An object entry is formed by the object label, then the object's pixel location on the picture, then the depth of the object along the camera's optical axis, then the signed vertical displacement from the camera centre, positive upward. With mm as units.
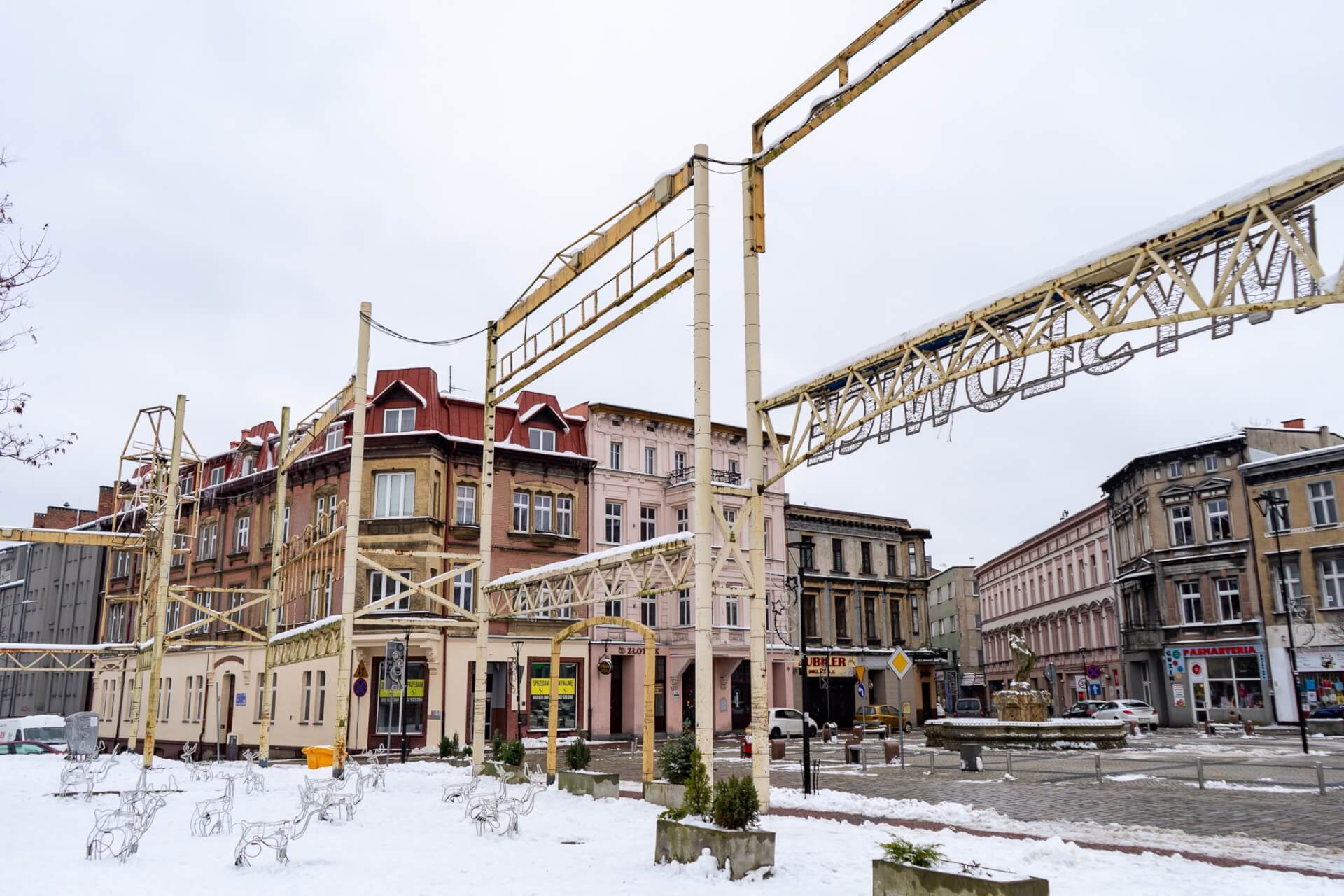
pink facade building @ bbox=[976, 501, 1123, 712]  61688 +4257
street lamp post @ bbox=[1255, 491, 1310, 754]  31031 +6088
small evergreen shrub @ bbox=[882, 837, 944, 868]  9445 -1692
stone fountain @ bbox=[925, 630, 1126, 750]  31328 -1809
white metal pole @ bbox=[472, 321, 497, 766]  25094 +4619
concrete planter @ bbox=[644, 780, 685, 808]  17219 -2039
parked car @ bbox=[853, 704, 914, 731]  50594 -2270
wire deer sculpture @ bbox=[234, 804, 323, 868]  12172 -2080
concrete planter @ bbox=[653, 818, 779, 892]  11227 -1946
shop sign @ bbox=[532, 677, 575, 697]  32500 -465
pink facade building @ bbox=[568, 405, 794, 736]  45094 +3317
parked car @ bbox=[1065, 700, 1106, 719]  49219 -1899
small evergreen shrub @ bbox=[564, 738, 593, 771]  21750 -1750
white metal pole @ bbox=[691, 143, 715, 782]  15688 +2002
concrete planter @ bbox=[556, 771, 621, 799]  18922 -2061
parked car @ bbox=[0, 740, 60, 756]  39594 -2685
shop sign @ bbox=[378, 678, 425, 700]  35875 -527
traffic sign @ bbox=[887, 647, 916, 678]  23250 +204
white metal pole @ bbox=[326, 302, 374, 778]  23609 +1905
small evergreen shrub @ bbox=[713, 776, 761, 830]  11875 -1531
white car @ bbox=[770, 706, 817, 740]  40969 -2044
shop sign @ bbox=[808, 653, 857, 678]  25453 +228
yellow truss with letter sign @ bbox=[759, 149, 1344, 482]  10352 +4296
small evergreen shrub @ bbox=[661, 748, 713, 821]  12711 -1582
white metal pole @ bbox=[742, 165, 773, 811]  15586 +2856
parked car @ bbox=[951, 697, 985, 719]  55094 -2050
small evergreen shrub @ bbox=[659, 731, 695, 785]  18328 -1552
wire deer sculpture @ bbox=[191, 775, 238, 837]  15289 -2175
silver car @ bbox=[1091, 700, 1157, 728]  44938 -1858
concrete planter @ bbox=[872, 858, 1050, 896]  8422 -1807
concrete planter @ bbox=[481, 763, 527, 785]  21531 -2115
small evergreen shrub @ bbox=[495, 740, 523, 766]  23844 -1836
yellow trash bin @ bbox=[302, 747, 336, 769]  28688 -2259
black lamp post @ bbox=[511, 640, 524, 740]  32312 -65
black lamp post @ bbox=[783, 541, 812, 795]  18750 -295
